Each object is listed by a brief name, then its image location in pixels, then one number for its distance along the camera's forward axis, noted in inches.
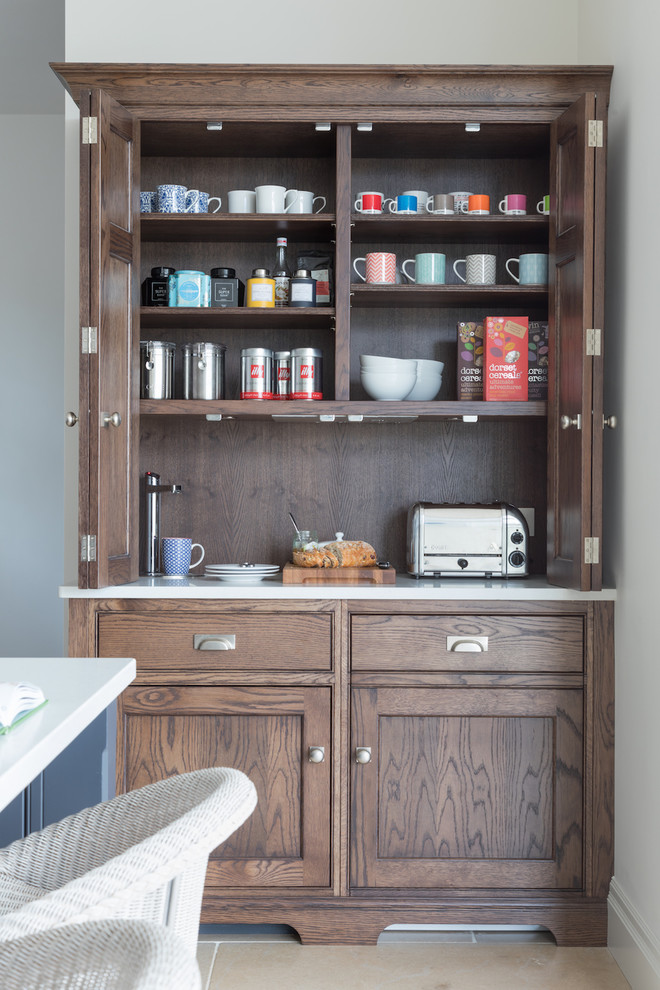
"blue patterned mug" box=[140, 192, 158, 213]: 102.6
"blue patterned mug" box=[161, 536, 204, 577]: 104.1
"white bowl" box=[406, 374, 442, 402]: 104.4
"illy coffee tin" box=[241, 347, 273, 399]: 102.2
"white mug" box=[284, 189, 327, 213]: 102.3
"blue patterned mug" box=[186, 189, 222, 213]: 102.6
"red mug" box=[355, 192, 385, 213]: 100.5
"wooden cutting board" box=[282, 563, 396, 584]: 96.3
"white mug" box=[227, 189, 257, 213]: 102.3
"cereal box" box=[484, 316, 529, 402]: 100.5
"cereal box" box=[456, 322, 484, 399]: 103.4
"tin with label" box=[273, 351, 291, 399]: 103.5
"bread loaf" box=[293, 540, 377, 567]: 98.4
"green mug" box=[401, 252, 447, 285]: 101.7
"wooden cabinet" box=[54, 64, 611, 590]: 89.8
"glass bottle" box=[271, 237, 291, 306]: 103.7
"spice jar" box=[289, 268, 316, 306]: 100.9
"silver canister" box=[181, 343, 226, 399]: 102.2
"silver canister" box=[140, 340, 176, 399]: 102.2
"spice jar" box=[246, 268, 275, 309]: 100.7
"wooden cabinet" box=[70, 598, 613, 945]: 91.9
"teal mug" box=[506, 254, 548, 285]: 100.8
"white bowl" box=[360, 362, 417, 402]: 101.2
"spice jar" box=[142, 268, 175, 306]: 102.8
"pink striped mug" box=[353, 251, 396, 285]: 100.7
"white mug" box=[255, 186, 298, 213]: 100.7
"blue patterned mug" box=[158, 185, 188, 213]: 100.7
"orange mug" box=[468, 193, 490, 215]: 100.3
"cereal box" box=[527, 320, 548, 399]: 102.2
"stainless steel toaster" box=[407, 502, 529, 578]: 100.4
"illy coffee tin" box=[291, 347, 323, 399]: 100.9
